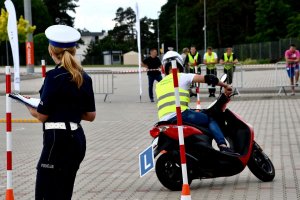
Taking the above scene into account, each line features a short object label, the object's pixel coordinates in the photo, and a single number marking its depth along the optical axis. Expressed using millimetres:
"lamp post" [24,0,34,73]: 50388
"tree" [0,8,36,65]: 51531
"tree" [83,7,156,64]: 118250
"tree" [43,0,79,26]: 132625
